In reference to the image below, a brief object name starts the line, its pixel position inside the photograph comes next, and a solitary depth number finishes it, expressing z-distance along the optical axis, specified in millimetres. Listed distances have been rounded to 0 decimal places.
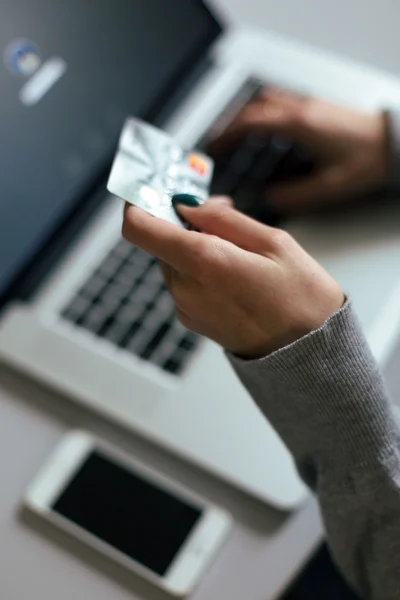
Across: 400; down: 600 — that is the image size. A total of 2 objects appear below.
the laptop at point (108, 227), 521
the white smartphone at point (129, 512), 472
